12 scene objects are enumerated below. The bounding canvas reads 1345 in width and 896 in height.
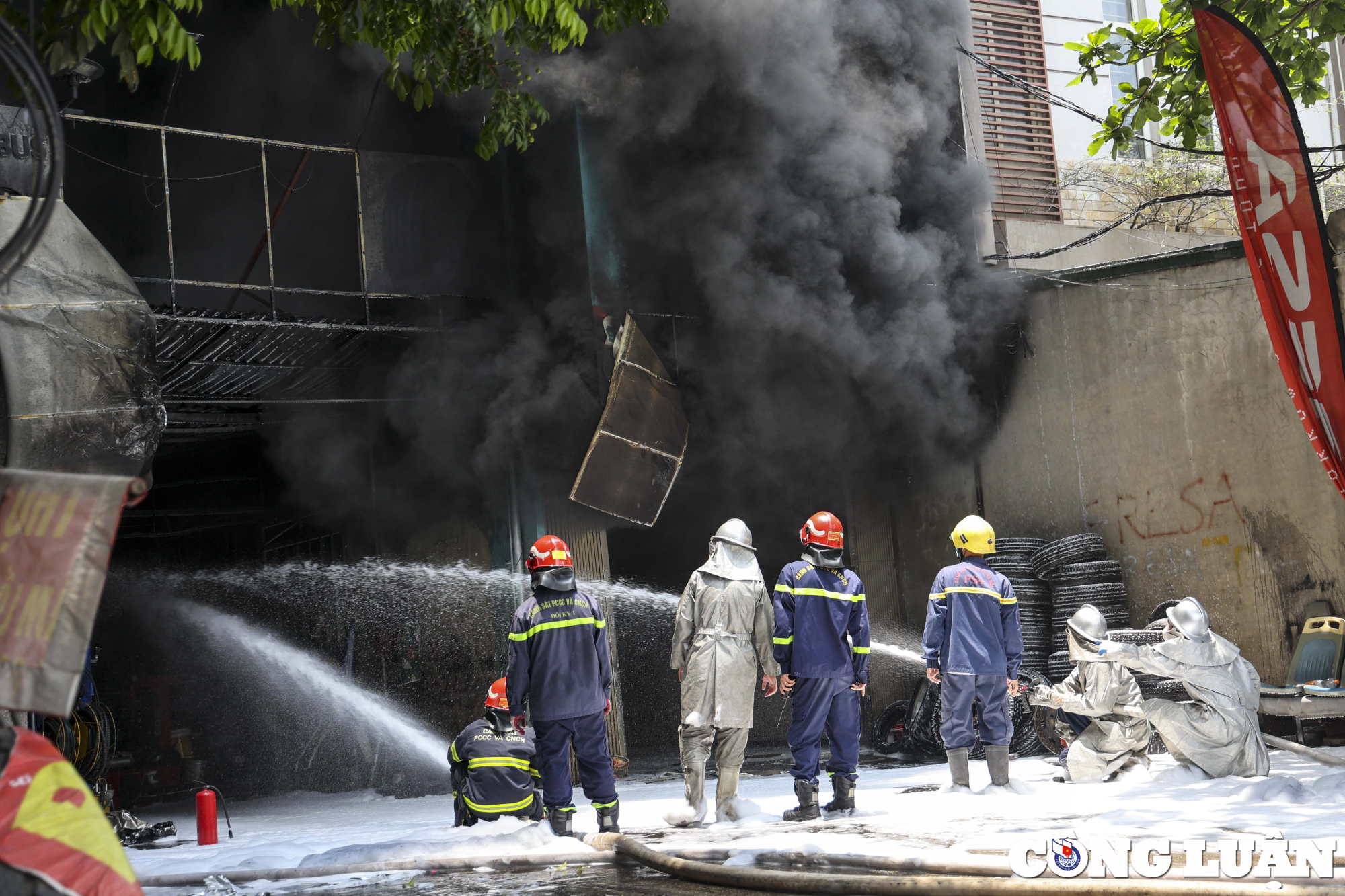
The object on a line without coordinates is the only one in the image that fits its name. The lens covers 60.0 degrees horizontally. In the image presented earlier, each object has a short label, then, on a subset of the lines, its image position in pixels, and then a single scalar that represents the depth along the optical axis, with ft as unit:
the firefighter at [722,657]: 24.56
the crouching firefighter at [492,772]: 23.43
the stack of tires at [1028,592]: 36.09
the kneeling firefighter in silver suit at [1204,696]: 23.22
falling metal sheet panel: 35.53
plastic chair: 29.94
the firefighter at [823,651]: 24.18
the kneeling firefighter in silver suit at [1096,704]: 25.21
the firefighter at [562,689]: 23.30
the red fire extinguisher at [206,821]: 26.91
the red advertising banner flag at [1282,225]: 23.58
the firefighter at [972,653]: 25.62
